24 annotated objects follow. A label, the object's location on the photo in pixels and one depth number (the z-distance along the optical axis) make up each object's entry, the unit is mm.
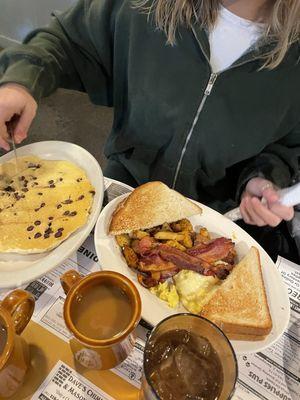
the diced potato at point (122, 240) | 790
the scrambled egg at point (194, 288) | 727
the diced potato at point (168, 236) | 796
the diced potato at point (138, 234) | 801
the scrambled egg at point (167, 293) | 726
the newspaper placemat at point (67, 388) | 645
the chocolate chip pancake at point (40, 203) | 798
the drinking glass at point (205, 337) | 530
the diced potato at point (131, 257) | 762
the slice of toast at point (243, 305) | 690
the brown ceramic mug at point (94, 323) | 576
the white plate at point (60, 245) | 727
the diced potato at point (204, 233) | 827
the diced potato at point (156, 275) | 745
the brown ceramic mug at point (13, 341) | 556
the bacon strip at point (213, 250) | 778
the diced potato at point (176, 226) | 828
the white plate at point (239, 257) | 694
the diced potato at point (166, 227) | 823
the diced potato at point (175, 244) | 784
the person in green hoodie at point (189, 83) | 859
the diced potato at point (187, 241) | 799
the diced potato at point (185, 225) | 828
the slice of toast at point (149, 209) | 799
